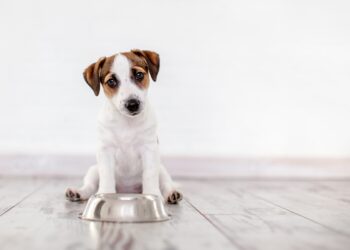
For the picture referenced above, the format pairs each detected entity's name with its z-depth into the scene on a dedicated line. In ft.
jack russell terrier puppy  6.89
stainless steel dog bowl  5.71
